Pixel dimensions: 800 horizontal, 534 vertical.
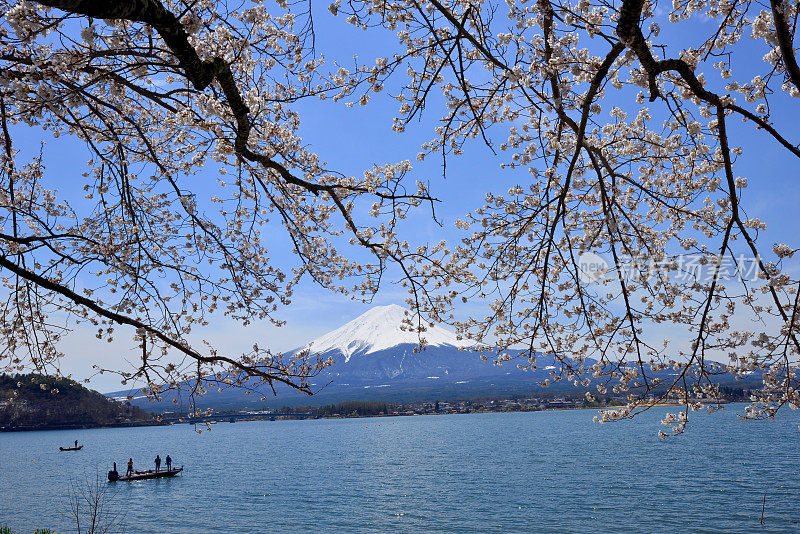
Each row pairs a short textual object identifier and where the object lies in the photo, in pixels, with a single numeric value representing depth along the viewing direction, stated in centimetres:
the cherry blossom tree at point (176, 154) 346
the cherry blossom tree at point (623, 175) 390
